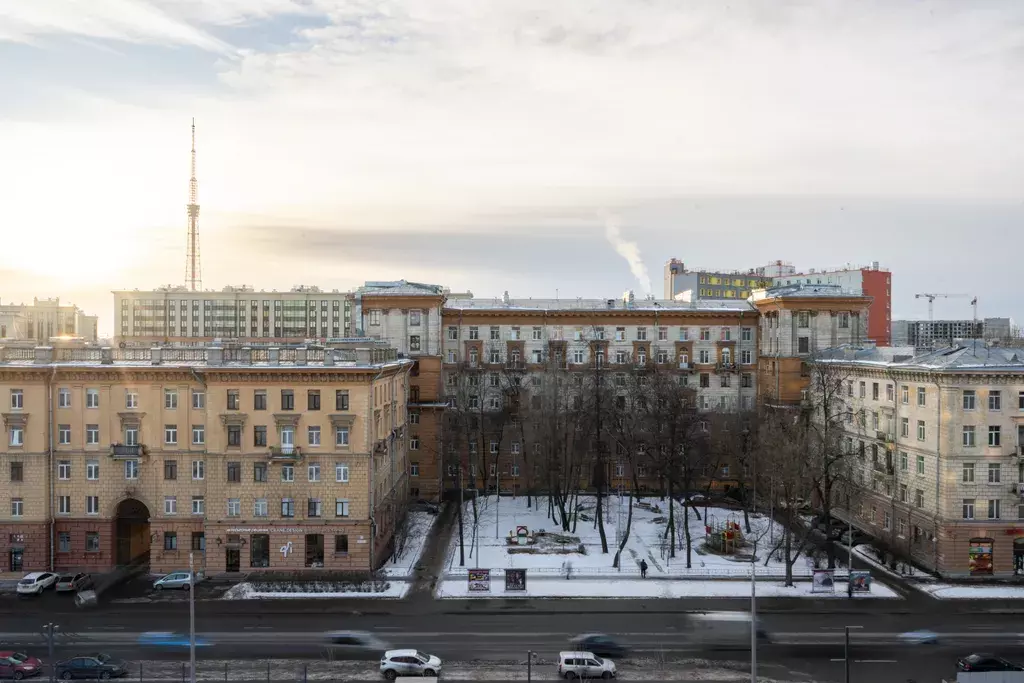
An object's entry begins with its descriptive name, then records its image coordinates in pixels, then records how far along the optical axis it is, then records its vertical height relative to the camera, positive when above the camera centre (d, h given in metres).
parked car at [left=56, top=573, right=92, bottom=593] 48.44 -15.89
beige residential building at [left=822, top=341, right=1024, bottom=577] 50.72 -8.68
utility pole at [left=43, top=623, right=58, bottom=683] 31.44 -12.45
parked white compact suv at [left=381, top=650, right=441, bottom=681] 35.03 -15.11
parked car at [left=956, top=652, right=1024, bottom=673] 34.94 -14.95
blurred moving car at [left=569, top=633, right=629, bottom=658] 38.06 -15.65
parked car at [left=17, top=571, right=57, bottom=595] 48.12 -15.84
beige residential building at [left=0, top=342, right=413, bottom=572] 51.12 -8.50
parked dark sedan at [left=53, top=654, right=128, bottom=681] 34.62 -15.08
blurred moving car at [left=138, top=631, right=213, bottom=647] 39.31 -15.91
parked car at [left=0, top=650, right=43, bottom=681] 34.56 -15.04
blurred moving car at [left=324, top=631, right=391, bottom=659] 38.31 -15.93
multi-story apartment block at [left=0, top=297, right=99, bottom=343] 172.88 +1.53
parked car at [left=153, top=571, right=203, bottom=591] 48.72 -15.84
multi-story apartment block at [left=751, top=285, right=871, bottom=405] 76.38 +0.06
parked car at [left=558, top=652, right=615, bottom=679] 34.56 -14.93
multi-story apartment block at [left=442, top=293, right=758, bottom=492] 81.75 -1.55
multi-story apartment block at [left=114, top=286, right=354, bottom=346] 191.25 +3.33
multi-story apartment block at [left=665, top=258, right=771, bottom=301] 147.00 +8.95
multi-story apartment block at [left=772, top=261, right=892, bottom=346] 119.06 +5.51
